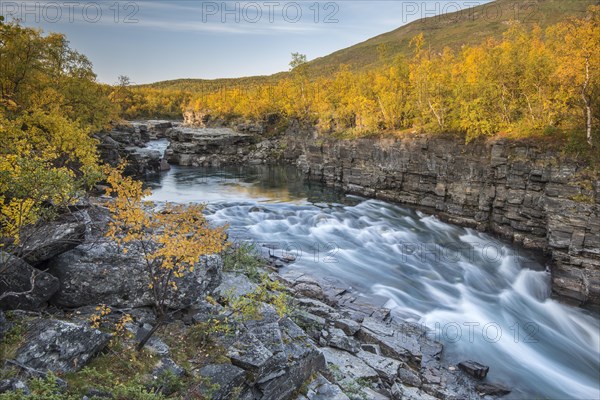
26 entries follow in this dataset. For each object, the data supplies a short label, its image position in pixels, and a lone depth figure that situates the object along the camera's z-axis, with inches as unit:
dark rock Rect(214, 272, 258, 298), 445.7
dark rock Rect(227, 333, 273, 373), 305.6
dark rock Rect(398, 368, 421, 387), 451.8
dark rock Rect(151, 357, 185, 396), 263.7
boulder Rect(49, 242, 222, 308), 330.6
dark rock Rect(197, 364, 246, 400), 271.3
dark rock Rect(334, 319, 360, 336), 536.4
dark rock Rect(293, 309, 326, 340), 495.2
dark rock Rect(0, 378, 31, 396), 206.1
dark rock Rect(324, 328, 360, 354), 477.7
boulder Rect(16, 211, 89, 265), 306.2
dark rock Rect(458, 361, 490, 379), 514.6
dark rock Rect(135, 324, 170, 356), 299.4
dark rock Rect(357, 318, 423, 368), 509.4
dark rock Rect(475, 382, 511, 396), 488.4
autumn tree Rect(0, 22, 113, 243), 292.5
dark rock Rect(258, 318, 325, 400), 311.9
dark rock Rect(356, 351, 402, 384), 441.1
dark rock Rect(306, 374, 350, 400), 336.2
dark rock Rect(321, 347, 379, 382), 421.1
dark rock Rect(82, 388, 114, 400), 230.5
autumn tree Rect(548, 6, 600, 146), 781.9
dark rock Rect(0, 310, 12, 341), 250.0
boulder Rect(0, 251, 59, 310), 279.3
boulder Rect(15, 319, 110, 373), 242.1
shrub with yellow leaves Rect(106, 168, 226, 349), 307.6
